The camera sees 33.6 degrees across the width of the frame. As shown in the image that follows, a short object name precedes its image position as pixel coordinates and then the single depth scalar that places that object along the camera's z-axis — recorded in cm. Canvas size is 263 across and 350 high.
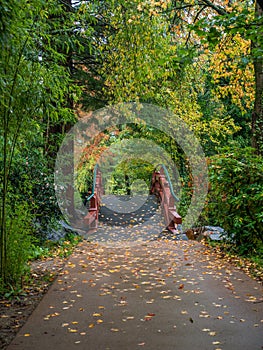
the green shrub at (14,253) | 510
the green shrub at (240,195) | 705
